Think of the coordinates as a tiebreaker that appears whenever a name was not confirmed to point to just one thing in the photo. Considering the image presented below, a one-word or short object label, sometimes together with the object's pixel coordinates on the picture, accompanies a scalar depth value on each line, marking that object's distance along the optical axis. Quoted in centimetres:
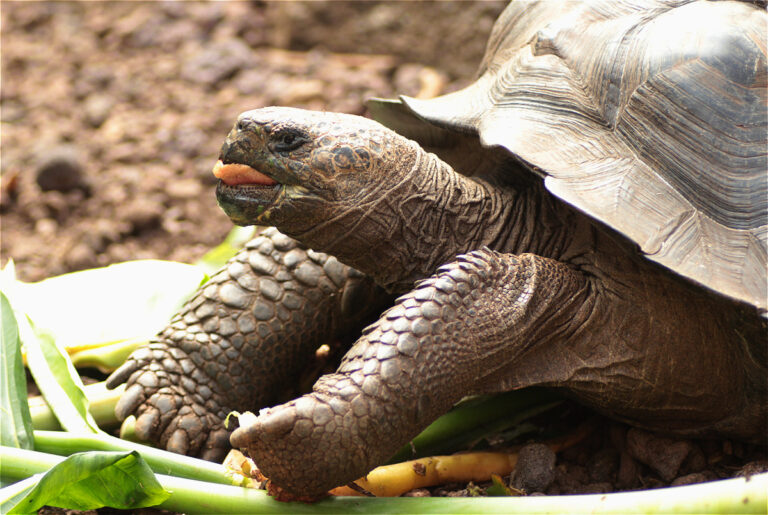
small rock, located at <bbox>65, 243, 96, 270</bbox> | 794
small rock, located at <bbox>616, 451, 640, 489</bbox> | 514
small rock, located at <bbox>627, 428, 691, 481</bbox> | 516
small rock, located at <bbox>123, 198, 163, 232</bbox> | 862
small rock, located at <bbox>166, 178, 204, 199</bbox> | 914
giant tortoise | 431
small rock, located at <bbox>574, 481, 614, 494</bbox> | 498
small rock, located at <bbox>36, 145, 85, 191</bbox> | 904
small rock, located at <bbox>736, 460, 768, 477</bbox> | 481
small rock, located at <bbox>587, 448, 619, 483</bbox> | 522
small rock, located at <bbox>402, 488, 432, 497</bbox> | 484
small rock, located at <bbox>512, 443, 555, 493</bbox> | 489
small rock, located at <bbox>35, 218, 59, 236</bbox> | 855
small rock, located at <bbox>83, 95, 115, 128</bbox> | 1050
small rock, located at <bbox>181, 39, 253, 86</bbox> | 1123
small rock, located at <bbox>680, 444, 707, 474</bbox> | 526
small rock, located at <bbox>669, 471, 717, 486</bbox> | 499
